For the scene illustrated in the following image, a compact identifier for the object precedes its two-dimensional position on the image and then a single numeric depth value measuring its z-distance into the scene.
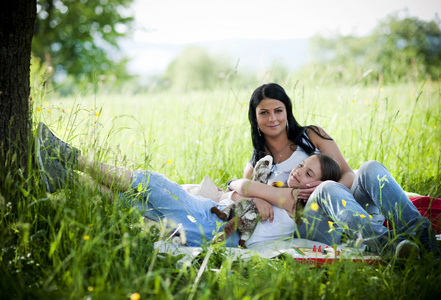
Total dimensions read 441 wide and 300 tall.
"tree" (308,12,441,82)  25.36
